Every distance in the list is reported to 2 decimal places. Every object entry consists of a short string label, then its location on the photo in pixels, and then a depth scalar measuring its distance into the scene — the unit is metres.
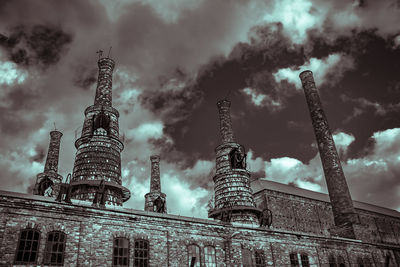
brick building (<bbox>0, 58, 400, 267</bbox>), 11.50
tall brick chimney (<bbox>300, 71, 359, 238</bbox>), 23.77
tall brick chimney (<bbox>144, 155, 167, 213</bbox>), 27.94
